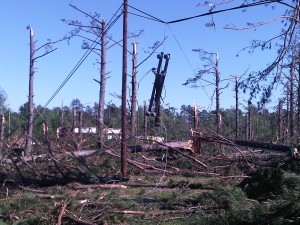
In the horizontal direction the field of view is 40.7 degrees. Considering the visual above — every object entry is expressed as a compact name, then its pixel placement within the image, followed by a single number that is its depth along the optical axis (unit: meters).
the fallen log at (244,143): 9.43
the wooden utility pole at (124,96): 9.87
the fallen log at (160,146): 10.79
